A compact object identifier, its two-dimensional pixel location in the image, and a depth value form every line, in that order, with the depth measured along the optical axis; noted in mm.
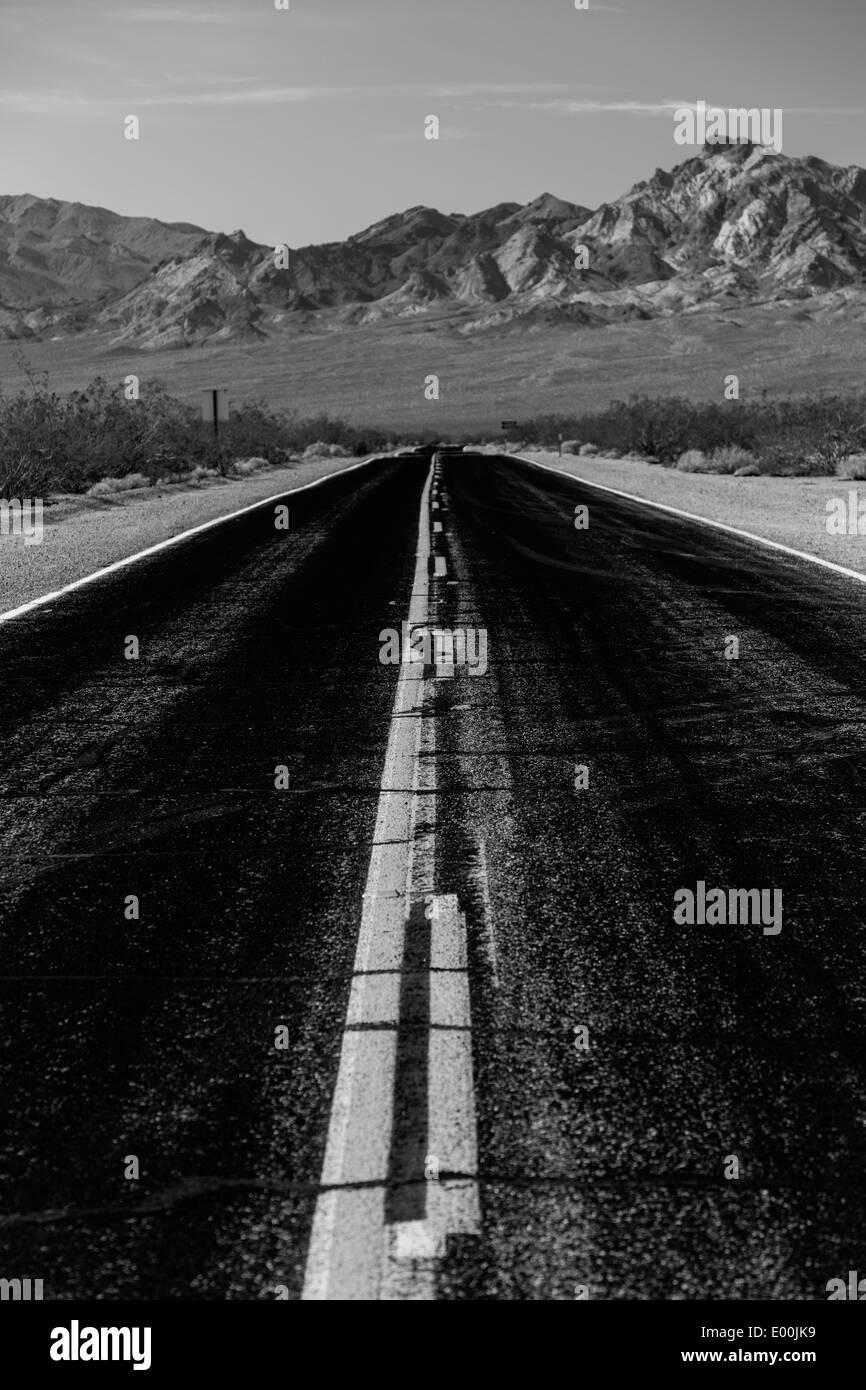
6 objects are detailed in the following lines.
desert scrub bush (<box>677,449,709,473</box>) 41344
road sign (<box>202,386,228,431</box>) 47938
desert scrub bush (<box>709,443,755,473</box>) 40219
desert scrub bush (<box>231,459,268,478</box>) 41031
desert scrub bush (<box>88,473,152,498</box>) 28750
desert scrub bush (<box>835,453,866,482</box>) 33000
